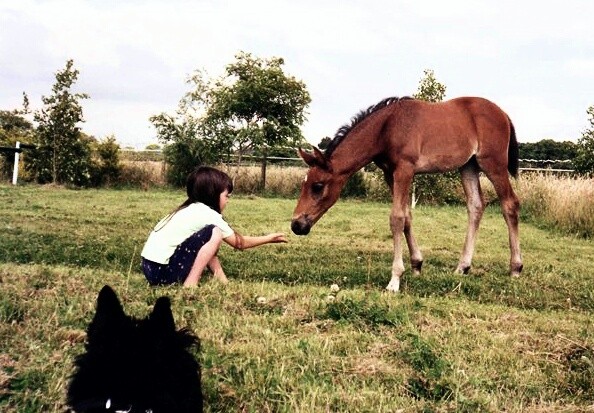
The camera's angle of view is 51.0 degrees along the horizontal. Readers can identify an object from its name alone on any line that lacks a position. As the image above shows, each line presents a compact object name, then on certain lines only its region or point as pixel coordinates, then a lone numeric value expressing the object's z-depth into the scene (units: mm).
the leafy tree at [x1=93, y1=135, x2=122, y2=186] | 28703
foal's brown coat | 7629
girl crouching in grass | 5965
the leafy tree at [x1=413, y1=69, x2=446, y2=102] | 21203
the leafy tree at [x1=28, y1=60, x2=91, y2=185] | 27000
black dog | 2405
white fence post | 25953
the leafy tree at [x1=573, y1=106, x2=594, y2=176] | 21656
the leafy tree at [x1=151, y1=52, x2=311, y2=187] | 29906
